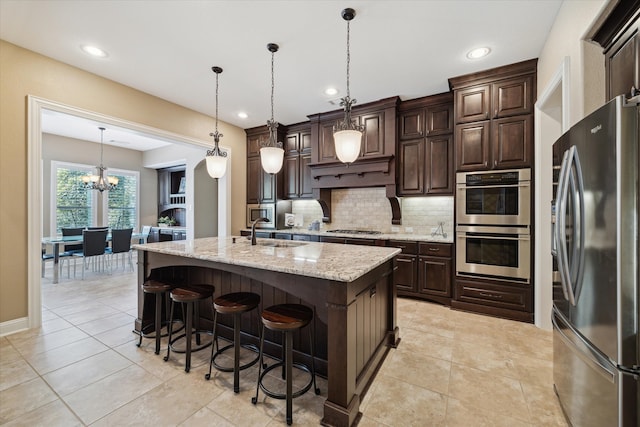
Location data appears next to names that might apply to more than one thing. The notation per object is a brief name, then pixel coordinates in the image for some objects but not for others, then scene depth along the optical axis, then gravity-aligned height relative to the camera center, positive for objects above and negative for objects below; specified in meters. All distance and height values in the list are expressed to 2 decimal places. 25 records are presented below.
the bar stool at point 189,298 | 2.13 -0.68
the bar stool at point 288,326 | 1.60 -0.68
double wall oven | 3.05 -0.12
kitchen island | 1.60 -0.59
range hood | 4.09 +0.94
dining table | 4.68 -0.51
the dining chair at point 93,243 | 4.91 -0.54
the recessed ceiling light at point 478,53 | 2.81 +1.73
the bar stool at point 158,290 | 2.36 -0.69
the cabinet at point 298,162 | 5.13 +1.00
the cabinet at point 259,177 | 5.31 +0.74
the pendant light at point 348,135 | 2.25 +0.66
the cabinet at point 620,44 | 1.39 +0.97
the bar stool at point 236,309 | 1.87 -0.67
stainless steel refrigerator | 1.08 -0.23
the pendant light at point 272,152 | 2.67 +0.61
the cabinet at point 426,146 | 3.79 +0.99
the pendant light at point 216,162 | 3.04 +0.60
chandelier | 5.85 +0.76
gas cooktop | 4.51 -0.30
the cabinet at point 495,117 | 3.06 +1.17
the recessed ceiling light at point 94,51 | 2.79 +1.73
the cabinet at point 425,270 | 3.53 -0.76
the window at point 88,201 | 6.27 +0.33
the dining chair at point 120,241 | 5.44 -0.56
